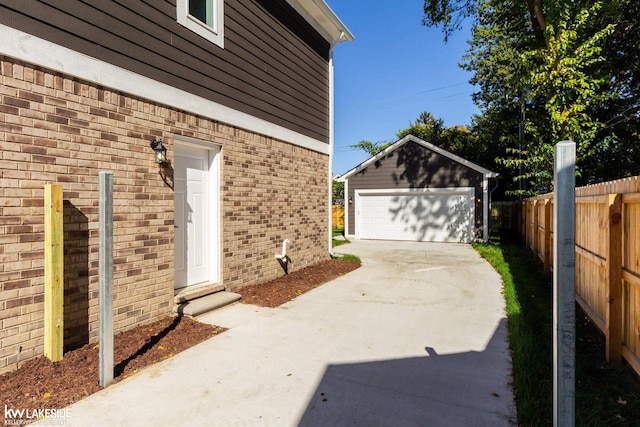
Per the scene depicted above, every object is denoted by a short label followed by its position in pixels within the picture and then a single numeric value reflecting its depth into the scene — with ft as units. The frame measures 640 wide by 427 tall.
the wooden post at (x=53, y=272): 10.39
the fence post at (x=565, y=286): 5.52
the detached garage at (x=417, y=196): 48.42
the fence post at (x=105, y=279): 9.39
